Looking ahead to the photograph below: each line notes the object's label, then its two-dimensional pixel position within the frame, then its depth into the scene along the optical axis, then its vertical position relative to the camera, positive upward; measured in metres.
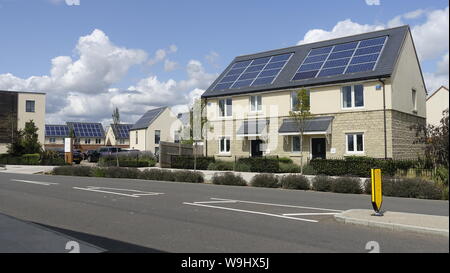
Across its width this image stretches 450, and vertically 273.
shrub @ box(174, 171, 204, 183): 20.59 -1.00
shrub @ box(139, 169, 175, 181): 21.92 -0.96
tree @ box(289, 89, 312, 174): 23.36 +2.77
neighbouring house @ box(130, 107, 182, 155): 60.09 +4.36
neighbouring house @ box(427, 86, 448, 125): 47.64 +6.47
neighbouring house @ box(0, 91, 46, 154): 55.00 +6.84
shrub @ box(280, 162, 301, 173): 24.43 -0.64
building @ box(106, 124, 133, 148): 77.81 +4.19
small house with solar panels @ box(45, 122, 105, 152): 82.66 +4.79
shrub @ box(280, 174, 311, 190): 16.70 -1.04
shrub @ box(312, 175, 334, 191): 16.02 -1.02
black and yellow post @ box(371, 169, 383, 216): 8.80 -0.73
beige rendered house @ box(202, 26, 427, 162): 24.41 +3.83
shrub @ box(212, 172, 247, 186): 18.94 -1.06
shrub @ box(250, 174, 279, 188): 17.84 -1.04
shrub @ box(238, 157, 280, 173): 24.55 -0.41
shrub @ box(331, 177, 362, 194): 15.38 -1.05
